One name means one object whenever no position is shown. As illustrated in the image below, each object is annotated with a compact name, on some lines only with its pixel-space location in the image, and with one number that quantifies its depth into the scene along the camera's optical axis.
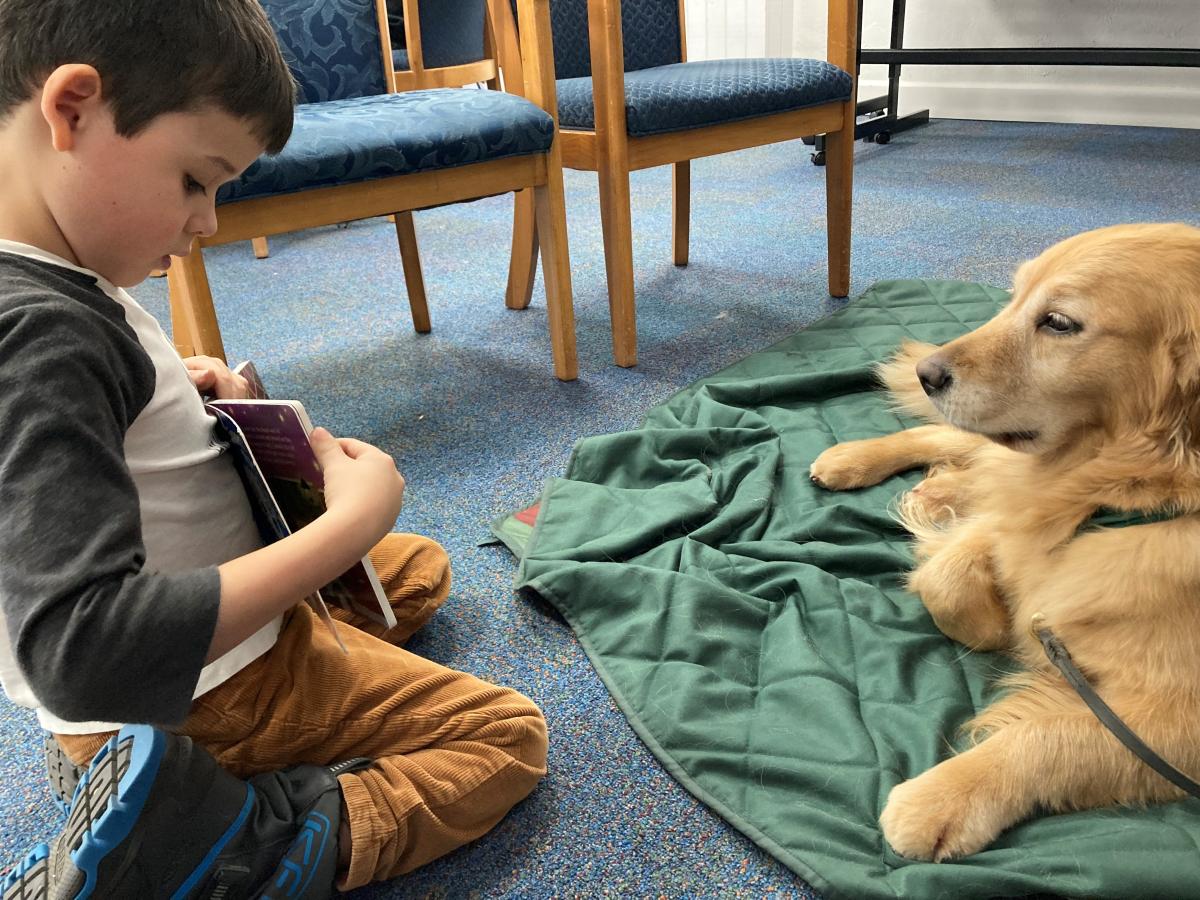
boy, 0.56
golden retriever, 0.86
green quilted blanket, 0.83
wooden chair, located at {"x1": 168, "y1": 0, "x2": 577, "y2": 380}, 1.46
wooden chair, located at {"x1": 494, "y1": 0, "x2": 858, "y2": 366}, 1.82
